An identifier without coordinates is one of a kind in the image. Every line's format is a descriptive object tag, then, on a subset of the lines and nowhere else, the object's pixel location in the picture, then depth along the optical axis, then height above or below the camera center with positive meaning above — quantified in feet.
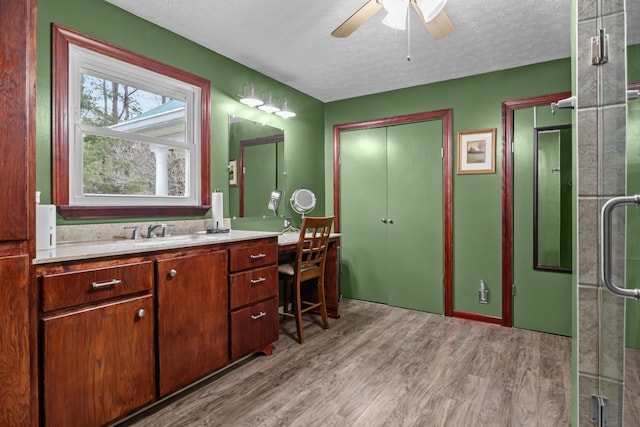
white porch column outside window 8.01 +1.05
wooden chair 8.87 -1.53
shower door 3.03 +0.00
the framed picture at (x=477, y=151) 10.59 +1.88
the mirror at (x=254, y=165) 9.82 +1.49
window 6.45 +1.75
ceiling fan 5.67 +3.56
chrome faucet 7.42 -0.35
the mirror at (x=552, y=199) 9.46 +0.32
